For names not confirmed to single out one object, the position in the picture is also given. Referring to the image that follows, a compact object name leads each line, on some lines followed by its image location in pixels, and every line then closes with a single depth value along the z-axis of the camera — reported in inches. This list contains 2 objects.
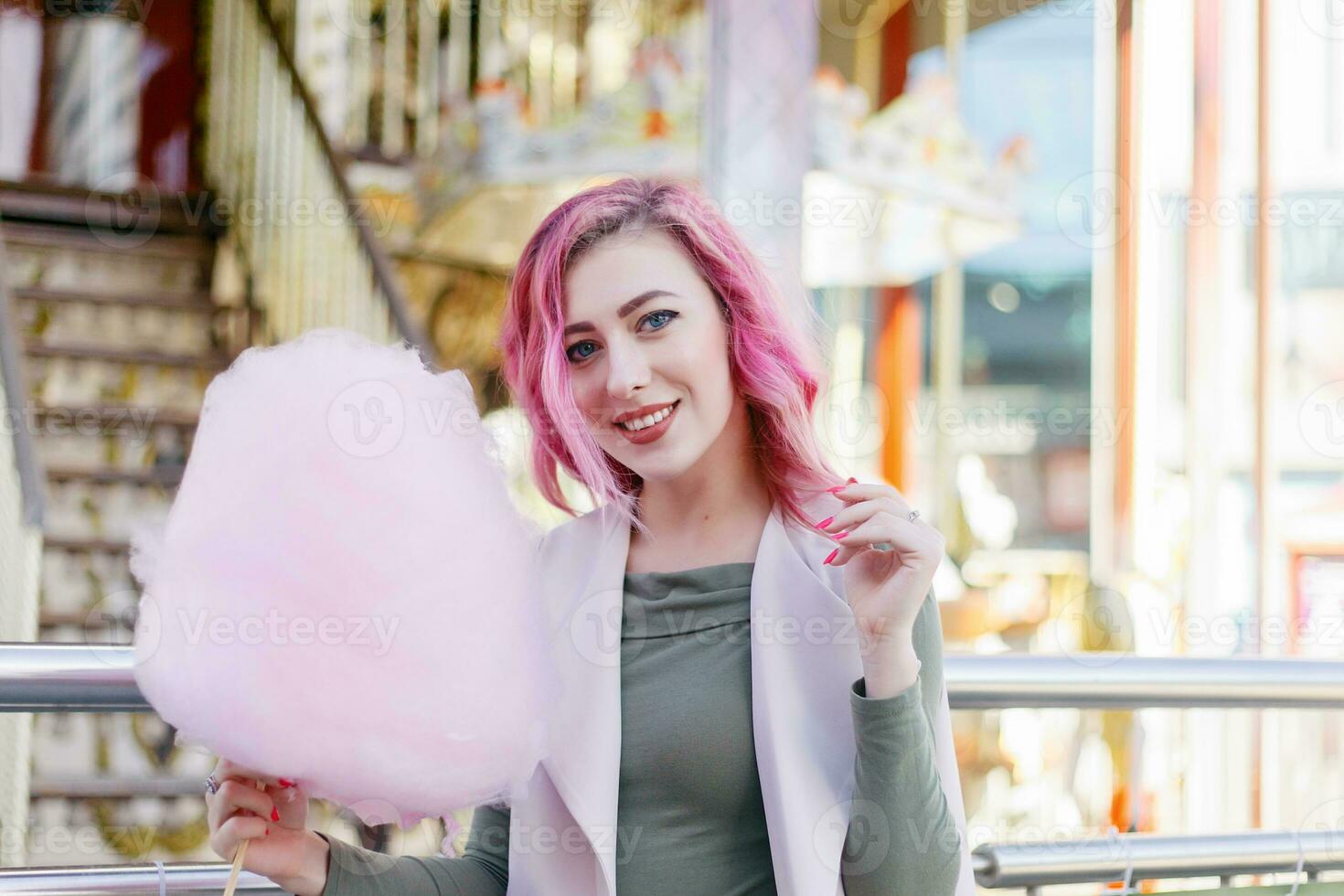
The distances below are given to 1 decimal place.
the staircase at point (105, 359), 156.6
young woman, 39.4
